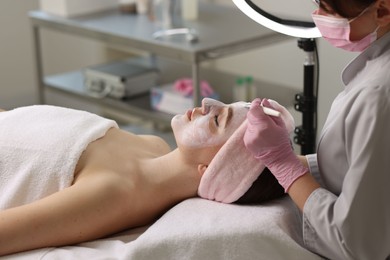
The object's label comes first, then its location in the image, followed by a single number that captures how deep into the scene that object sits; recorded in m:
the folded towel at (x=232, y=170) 2.19
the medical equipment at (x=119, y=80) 4.26
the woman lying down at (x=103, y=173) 2.18
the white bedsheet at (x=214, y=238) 2.07
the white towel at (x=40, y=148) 2.33
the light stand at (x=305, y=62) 2.42
